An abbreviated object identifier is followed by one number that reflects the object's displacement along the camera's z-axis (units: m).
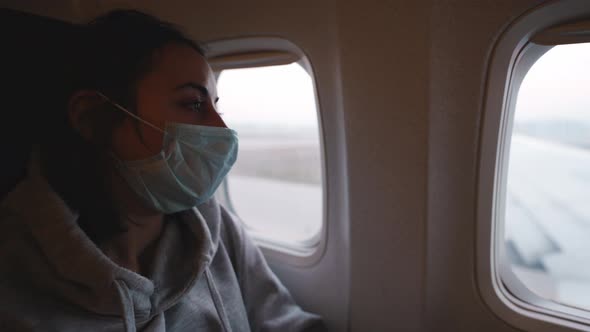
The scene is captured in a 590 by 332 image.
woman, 0.68
